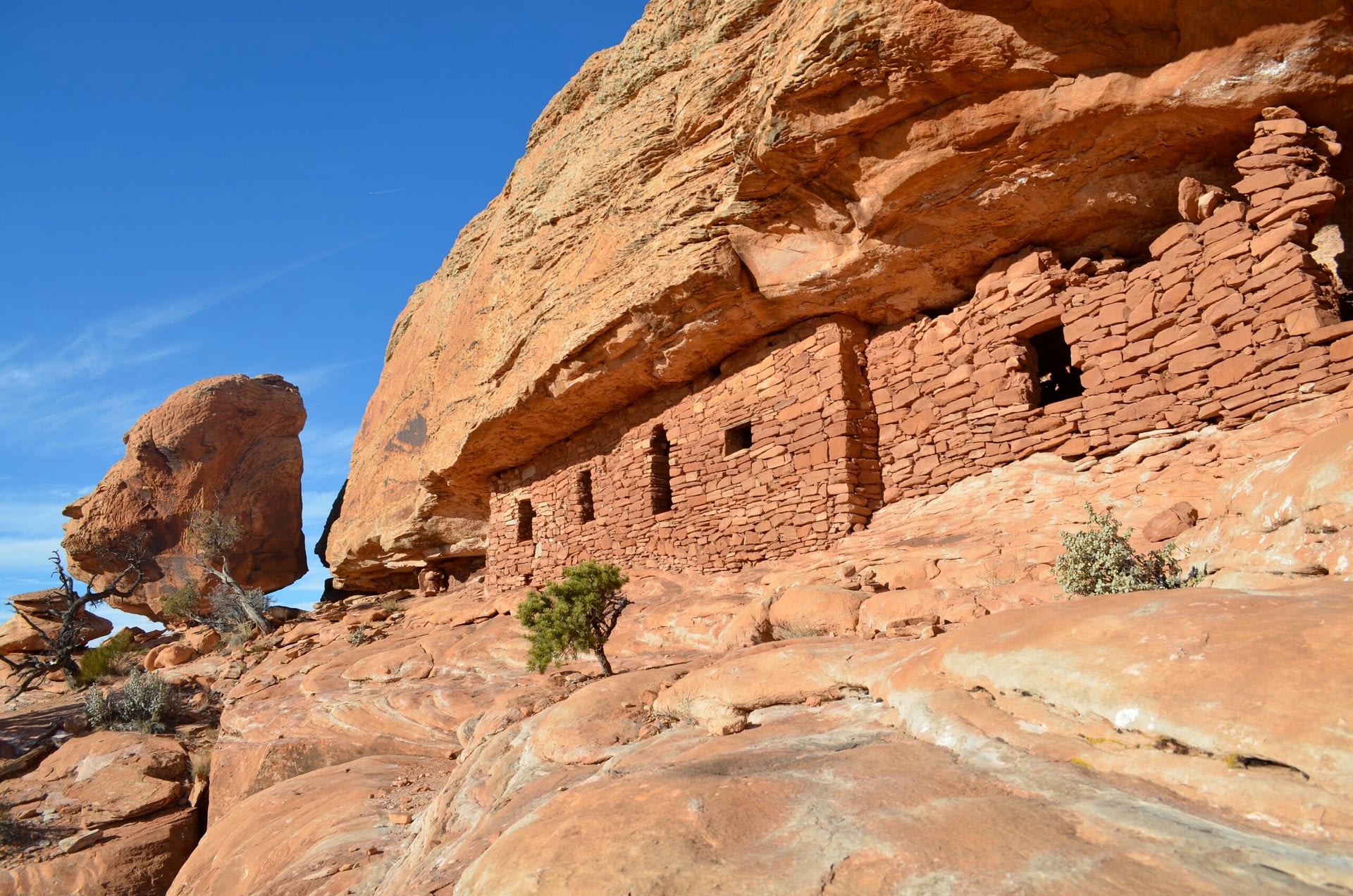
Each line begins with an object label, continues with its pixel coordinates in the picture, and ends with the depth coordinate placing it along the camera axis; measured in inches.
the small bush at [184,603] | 836.6
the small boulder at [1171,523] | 204.7
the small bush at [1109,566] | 163.9
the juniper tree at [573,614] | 296.7
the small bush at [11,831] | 344.8
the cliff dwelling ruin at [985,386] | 229.5
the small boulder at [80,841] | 342.6
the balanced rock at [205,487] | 927.7
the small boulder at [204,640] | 655.8
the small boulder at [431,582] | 649.0
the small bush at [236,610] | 692.7
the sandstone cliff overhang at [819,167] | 238.5
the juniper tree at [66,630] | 637.9
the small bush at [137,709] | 466.9
